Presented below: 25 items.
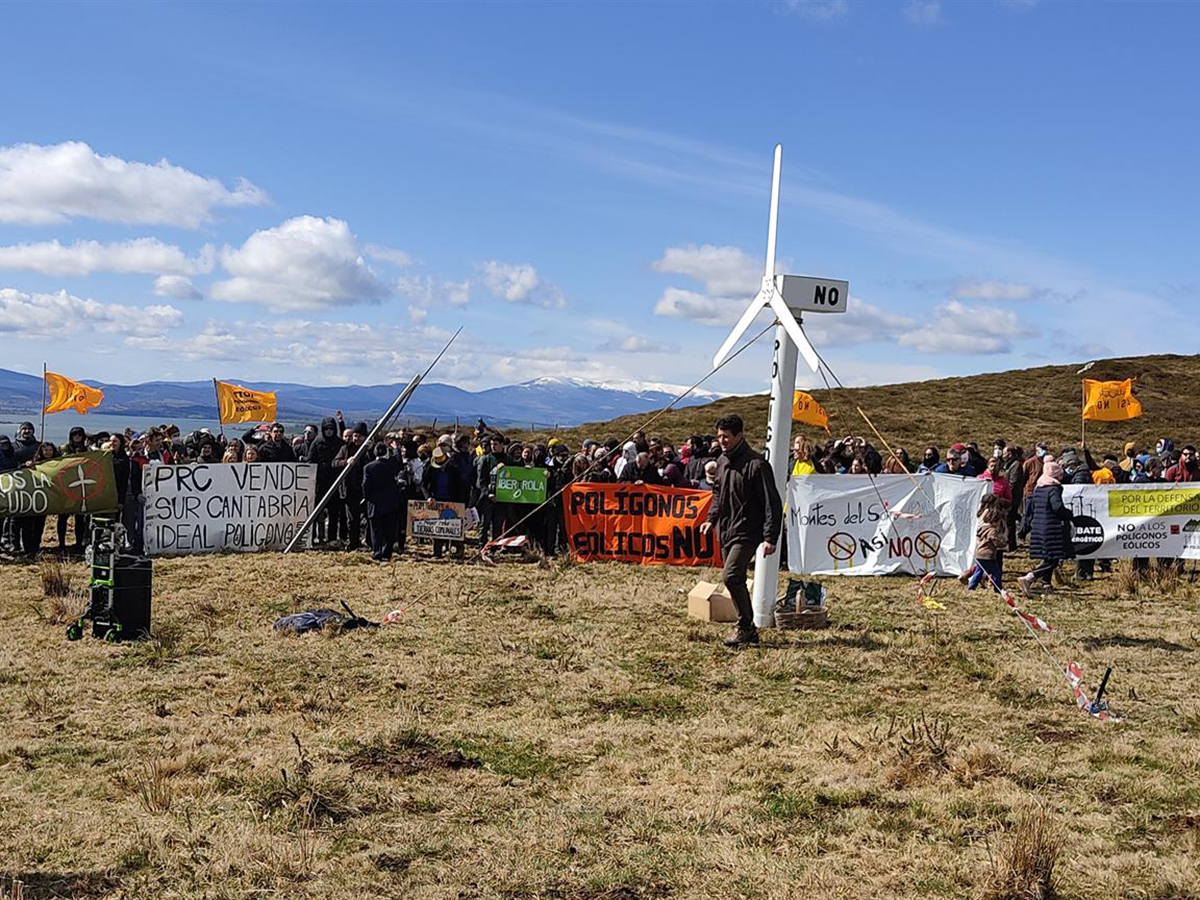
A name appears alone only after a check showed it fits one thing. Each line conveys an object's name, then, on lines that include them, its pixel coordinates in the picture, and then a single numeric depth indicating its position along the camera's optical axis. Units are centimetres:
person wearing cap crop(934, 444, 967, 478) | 1906
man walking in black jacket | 1129
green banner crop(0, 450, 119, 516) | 1638
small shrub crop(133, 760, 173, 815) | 646
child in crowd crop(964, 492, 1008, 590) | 1441
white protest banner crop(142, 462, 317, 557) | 1789
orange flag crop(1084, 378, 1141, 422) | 2550
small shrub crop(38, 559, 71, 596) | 1336
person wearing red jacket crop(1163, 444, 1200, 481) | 1818
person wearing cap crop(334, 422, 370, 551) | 1862
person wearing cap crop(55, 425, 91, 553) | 1728
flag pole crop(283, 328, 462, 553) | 1820
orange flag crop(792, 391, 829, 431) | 2584
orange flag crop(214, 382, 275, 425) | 2494
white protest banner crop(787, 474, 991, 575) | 1708
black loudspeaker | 1086
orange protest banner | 1784
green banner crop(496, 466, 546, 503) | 1822
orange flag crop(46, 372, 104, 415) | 2317
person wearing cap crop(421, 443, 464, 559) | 1855
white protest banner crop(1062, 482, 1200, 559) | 1766
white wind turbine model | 1191
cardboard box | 1262
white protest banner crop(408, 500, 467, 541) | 1798
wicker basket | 1239
